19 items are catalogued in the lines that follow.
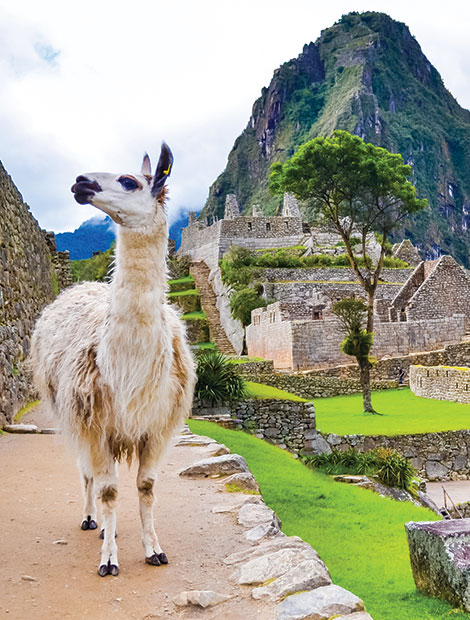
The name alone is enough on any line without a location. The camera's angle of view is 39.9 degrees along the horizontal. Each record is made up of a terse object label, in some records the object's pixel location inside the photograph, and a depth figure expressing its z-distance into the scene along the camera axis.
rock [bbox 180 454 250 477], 5.95
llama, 3.57
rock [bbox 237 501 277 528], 4.37
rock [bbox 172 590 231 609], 3.08
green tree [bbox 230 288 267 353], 31.67
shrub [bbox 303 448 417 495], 10.16
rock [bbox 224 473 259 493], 5.42
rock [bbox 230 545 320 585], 3.34
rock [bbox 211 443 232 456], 6.84
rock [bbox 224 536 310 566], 3.69
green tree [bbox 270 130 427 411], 23.38
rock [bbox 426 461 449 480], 13.97
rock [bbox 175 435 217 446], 7.56
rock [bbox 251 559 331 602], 3.12
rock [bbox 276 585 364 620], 2.83
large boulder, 3.75
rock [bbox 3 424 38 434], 7.96
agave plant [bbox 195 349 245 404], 13.01
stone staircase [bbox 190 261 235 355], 33.47
